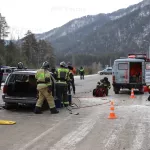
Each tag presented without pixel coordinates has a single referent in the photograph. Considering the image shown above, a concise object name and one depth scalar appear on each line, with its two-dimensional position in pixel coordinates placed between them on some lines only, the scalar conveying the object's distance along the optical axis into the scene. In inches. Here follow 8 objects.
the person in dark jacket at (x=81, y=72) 1650.7
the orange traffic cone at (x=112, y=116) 421.4
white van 804.6
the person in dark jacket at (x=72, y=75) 660.4
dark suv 470.0
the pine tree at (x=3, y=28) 3585.1
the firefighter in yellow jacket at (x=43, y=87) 450.6
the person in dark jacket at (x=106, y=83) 749.4
